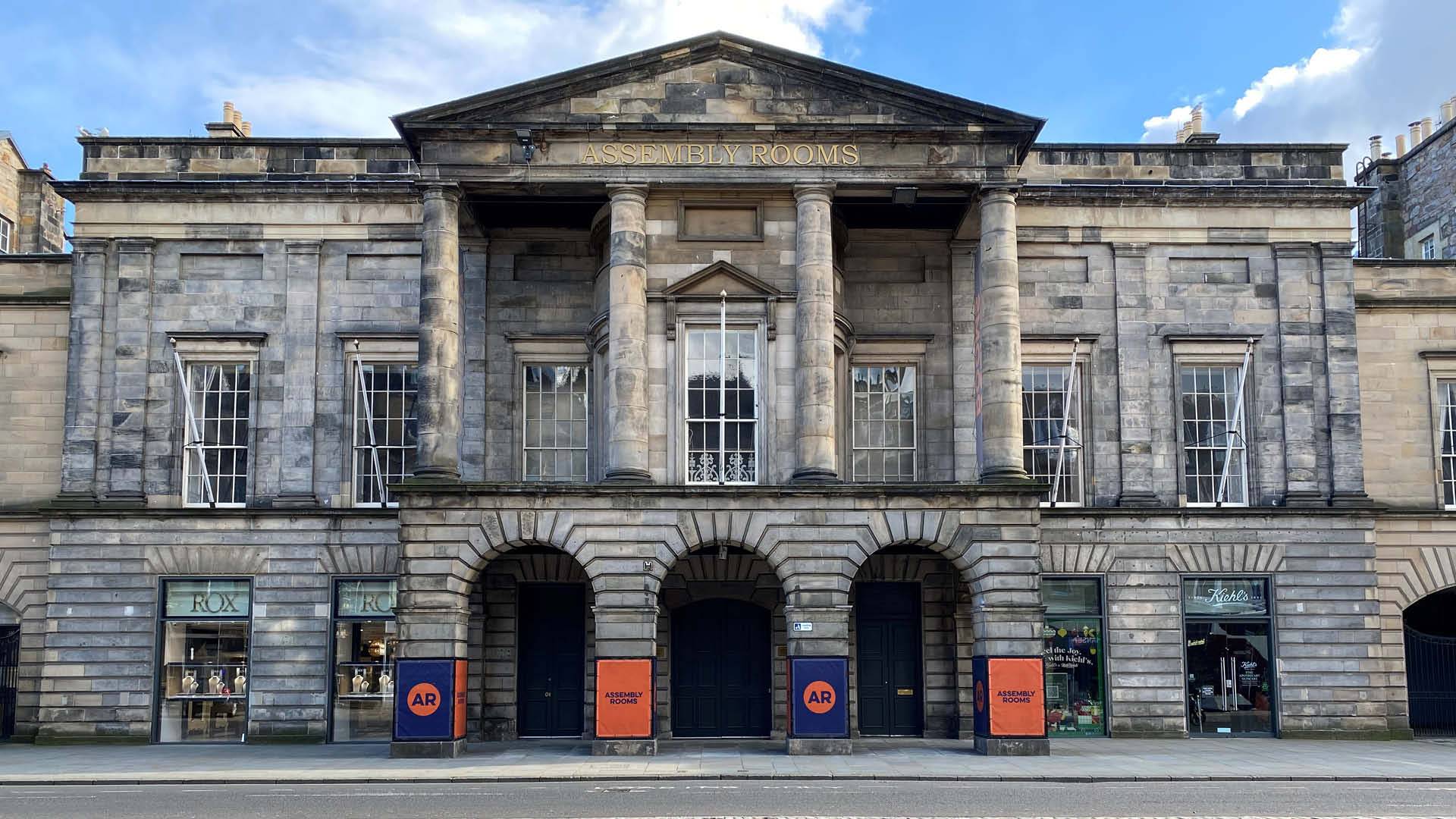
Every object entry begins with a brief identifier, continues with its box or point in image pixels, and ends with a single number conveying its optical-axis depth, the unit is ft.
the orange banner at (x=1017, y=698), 81.76
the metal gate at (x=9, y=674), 95.96
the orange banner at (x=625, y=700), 81.25
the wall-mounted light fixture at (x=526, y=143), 87.25
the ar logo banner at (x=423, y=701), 81.10
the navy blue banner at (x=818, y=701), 81.82
